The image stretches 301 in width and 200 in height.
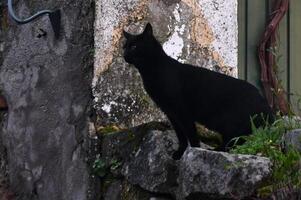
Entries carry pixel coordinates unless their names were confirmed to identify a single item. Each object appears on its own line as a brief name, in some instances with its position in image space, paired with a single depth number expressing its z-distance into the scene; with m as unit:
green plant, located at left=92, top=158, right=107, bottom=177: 8.72
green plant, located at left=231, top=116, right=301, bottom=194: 6.64
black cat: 8.22
